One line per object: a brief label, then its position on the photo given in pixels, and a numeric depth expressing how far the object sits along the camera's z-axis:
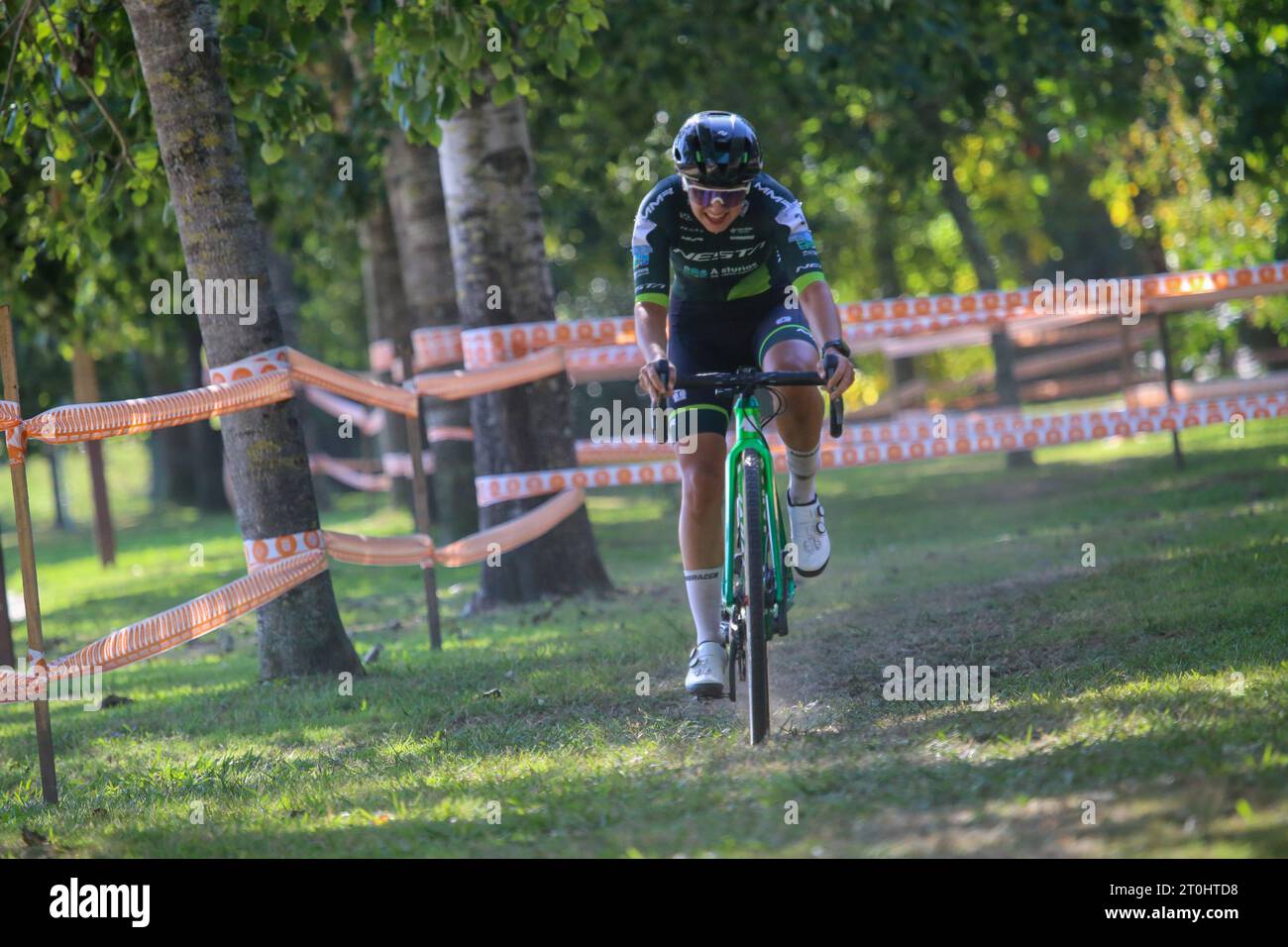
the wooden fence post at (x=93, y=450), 17.00
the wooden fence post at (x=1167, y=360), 14.33
